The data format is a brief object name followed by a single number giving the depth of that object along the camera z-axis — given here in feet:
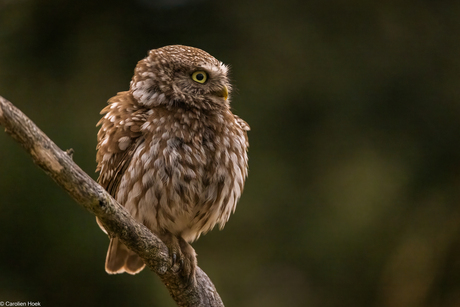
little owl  18.10
